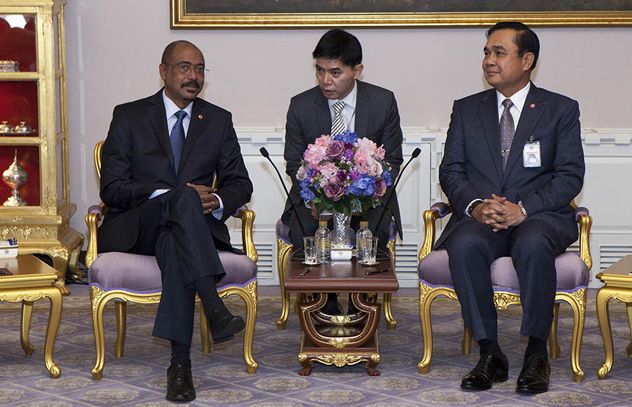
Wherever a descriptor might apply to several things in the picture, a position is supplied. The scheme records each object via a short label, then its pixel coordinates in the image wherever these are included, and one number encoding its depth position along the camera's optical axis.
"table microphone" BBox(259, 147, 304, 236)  5.67
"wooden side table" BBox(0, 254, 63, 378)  5.04
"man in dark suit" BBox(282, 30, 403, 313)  5.90
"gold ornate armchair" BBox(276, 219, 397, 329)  6.07
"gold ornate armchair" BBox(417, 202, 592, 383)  5.05
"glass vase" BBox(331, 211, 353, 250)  5.33
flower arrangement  5.20
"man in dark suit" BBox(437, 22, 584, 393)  4.98
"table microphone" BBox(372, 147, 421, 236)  5.53
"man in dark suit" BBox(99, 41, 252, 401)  4.95
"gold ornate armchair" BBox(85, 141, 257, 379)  5.10
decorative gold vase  7.04
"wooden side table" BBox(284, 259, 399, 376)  5.02
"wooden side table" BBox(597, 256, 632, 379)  4.98
